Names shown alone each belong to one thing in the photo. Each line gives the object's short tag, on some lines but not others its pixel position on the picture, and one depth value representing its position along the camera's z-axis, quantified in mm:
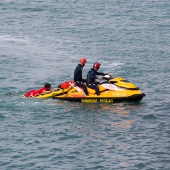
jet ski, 36375
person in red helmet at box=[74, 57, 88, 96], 36594
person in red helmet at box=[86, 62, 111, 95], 36625
